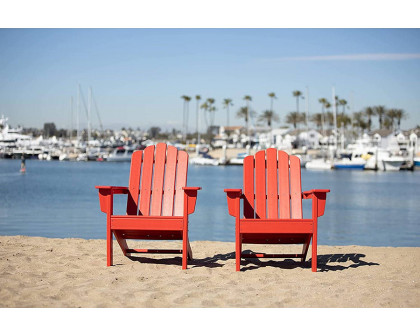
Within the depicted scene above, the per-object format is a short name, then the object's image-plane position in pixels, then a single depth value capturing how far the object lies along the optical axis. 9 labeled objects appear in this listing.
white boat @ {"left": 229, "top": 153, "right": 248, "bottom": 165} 67.31
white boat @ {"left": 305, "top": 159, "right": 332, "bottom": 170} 57.98
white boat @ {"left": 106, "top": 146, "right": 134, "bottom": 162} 73.94
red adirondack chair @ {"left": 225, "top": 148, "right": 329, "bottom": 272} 5.21
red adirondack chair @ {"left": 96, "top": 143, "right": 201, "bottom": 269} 5.58
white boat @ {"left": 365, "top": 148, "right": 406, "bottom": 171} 54.38
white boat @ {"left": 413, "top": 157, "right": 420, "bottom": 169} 57.88
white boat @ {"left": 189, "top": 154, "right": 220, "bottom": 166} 67.50
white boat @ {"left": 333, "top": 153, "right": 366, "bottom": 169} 55.38
